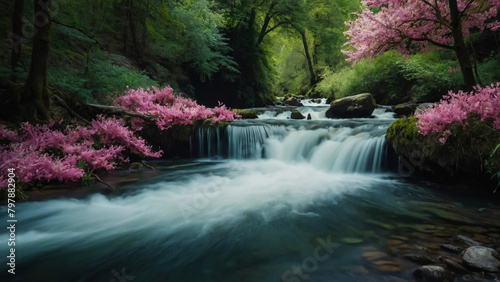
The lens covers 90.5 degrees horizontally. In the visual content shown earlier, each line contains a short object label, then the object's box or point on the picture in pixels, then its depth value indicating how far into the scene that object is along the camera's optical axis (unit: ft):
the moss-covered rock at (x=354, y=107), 34.35
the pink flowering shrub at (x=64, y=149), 12.27
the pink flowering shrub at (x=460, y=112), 11.18
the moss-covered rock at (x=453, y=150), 11.73
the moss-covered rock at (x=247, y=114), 32.89
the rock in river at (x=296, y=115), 36.83
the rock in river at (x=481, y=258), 6.34
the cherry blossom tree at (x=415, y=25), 14.34
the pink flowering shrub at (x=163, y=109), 22.81
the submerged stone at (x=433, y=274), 6.07
